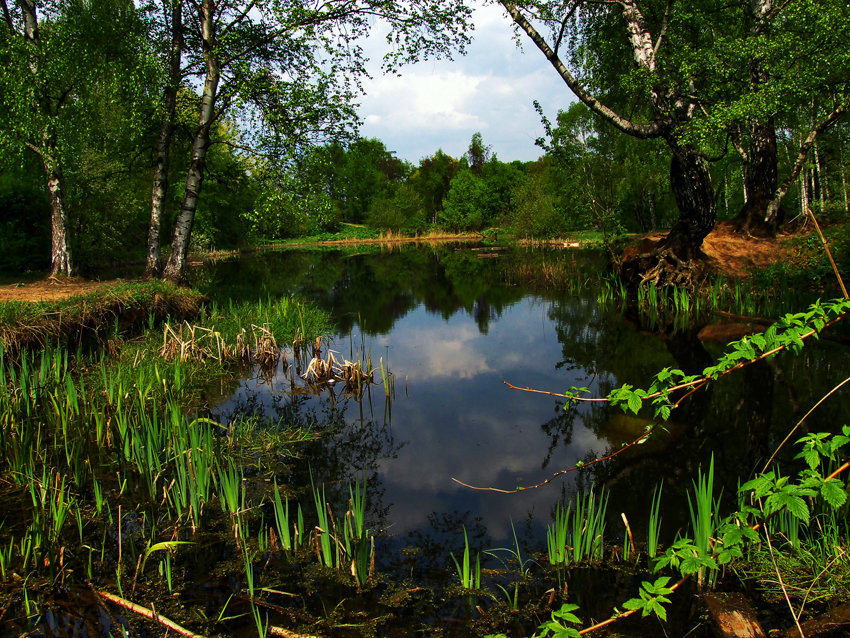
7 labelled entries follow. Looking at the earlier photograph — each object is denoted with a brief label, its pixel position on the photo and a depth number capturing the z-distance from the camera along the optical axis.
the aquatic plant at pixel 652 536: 3.70
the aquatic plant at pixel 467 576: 3.55
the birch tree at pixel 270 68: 14.77
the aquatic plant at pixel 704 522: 3.47
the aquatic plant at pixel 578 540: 3.81
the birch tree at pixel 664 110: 13.08
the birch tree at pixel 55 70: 14.08
